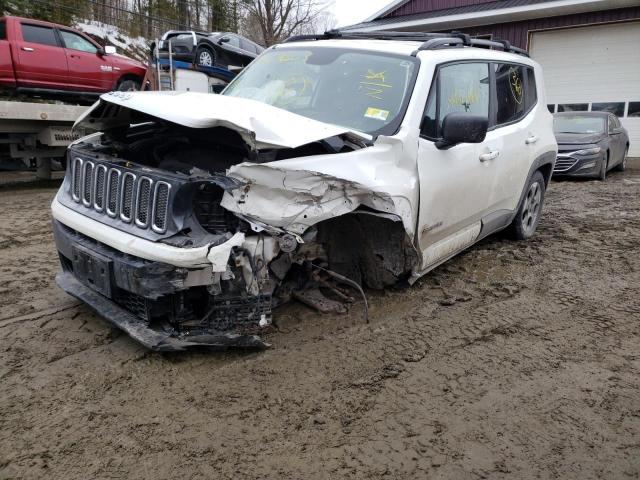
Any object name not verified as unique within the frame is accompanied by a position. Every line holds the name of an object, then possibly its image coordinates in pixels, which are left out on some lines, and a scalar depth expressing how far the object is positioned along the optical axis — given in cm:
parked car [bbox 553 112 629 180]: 1059
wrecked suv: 286
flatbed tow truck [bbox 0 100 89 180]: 742
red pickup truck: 933
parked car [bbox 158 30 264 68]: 1419
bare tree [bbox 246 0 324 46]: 3025
